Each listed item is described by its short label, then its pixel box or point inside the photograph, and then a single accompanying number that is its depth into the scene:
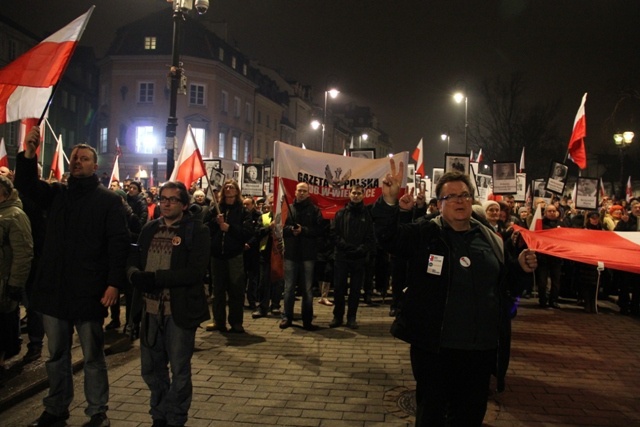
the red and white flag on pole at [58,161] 12.53
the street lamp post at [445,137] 43.97
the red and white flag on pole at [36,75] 5.19
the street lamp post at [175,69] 11.66
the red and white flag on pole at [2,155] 11.62
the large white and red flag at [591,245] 6.19
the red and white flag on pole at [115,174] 14.20
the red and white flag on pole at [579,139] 12.67
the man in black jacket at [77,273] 4.61
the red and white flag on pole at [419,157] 17.73
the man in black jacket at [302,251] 8.50
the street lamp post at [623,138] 20.67
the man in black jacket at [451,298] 3.61
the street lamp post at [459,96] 27.56
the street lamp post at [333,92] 27.97
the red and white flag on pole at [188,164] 9.06
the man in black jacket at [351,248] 8.61
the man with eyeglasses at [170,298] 4.55
